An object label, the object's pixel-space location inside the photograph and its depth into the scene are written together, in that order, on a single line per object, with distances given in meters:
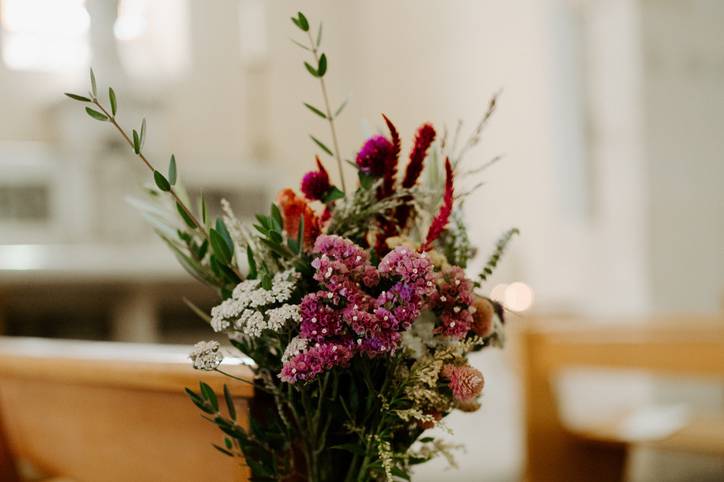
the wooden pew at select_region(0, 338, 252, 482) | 1.32
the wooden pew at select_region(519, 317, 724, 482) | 2.44
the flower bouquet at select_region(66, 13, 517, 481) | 0.96
